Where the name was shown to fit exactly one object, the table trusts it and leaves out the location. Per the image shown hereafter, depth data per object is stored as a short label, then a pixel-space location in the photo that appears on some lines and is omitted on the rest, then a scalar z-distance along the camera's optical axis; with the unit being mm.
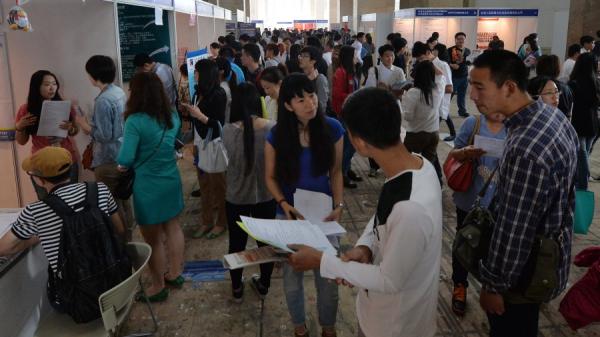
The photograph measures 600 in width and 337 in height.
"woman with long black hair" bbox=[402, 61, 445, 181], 4684
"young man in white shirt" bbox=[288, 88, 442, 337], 1411
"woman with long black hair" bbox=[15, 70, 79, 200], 3850
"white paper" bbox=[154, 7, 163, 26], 5148
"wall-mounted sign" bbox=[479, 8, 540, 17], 12422
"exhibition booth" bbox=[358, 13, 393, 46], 15404
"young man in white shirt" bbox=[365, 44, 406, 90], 6129
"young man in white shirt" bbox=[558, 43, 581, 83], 7223
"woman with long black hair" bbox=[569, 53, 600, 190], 4910
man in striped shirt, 2314
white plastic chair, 2352
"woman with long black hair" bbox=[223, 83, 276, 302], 3045
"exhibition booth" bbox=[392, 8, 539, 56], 12500
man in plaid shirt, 1626
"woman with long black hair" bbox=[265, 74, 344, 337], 2600
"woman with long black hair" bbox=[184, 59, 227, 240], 4234
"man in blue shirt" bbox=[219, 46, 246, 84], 7295
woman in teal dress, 3115
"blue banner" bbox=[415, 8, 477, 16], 12508
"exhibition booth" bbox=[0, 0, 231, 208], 4121
